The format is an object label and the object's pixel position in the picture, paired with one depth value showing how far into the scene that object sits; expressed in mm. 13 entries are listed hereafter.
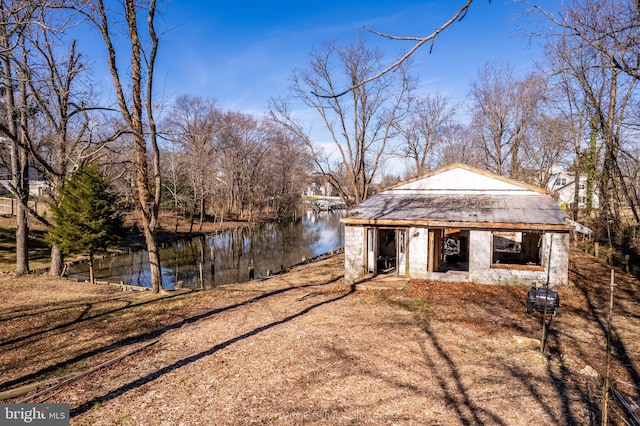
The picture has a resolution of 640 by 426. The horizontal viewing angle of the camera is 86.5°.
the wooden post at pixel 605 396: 4148
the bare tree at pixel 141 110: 11859
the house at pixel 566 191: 46631
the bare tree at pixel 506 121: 28953
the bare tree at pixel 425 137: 32250
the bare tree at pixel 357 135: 24103
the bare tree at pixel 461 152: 41400
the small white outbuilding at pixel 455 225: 12688
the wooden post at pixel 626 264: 15752
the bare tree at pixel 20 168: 14719
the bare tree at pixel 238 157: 48375
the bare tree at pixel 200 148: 35031
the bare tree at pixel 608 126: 15594
